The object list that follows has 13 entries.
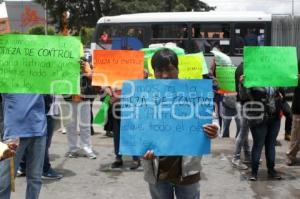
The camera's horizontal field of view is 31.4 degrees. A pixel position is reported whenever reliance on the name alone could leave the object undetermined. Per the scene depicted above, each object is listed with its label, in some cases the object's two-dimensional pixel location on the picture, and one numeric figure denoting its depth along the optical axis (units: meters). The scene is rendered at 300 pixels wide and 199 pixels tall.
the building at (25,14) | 47.31
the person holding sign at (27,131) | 4.38
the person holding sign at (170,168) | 3.32
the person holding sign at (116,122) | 6.76
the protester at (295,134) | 7.20
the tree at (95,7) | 35.41
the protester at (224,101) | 8.19
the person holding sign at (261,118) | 6.11
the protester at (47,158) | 6.25
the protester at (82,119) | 7.49
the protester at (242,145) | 6.91
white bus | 15.86
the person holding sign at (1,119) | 6.00
